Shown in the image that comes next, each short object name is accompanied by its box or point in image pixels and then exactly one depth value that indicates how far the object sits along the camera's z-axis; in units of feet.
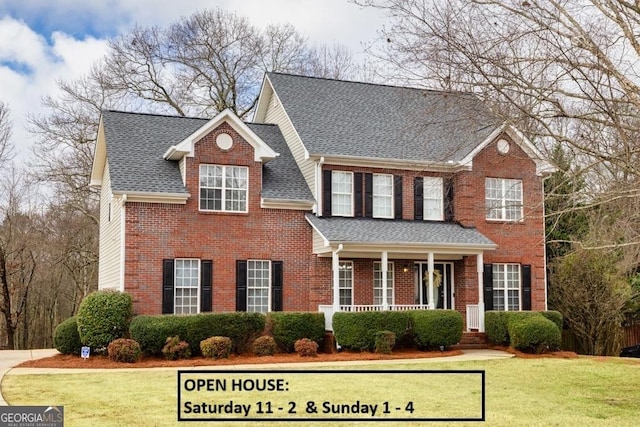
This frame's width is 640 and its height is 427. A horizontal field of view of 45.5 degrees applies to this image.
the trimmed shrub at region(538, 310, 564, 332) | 81.71
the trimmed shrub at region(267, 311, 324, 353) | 71.67
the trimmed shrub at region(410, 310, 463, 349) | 73.82
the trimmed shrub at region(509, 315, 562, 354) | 74.84
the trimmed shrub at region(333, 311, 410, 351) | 72.23
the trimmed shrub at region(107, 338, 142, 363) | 65.31
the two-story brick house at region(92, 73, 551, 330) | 74.79
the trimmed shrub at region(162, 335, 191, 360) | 66.59
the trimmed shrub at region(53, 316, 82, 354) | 70.85
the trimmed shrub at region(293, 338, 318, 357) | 69.87
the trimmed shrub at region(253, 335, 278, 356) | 69.65
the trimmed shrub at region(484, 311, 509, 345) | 78.02
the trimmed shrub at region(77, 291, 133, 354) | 68.39
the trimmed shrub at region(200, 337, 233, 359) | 67.05
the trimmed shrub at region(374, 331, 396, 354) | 71.77
